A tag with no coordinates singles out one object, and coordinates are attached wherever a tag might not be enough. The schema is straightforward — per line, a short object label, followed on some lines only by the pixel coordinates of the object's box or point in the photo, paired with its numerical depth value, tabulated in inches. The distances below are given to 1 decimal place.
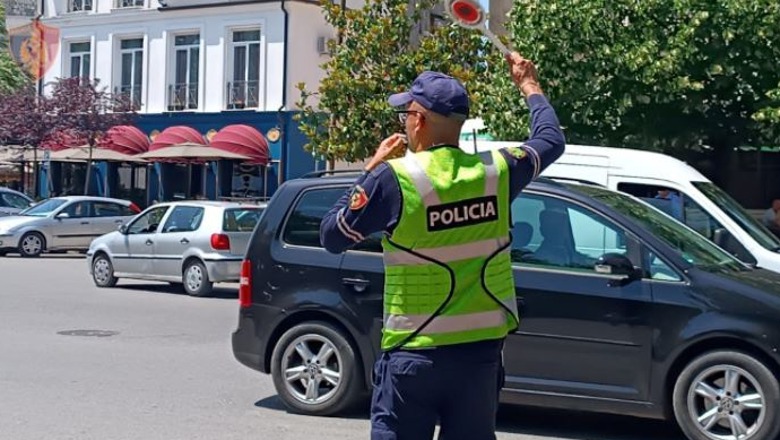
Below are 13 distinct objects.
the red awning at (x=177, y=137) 1473.9
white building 1455.5
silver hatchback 716.7
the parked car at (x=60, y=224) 1029.8
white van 435.8
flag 1668.3
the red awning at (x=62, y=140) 1446.9
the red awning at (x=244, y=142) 1425.9
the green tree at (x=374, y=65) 880.9
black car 290.0
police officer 155.4
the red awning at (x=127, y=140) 1510.8
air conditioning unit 1470.2
